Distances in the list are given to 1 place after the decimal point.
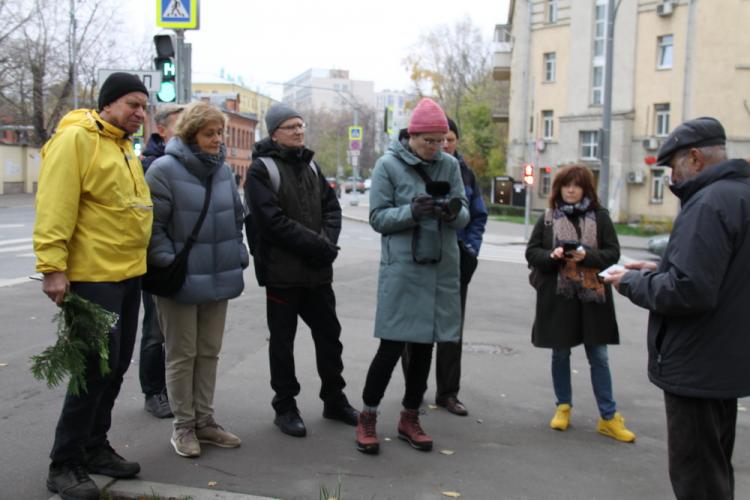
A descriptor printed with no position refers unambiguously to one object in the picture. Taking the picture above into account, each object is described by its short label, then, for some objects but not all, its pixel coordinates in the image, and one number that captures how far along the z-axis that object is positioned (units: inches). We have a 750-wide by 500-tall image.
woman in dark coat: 205.5
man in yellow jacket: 143.5
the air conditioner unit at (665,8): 1406.3
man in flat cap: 121.0
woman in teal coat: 181.5
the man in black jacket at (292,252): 191.5
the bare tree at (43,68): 1653.5
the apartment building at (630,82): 1357.0
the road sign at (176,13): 383.6
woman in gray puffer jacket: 173.6
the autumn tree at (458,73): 2326.5
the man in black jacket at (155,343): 201.2
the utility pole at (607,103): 819.4
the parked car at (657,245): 713.6
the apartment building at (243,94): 4019.9
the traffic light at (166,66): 395.2
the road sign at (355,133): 1496.3
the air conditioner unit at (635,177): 1473.9
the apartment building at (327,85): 5925.2
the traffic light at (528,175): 967.8
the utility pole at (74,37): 1542.8
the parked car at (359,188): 2924.5
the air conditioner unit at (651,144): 1451.8
